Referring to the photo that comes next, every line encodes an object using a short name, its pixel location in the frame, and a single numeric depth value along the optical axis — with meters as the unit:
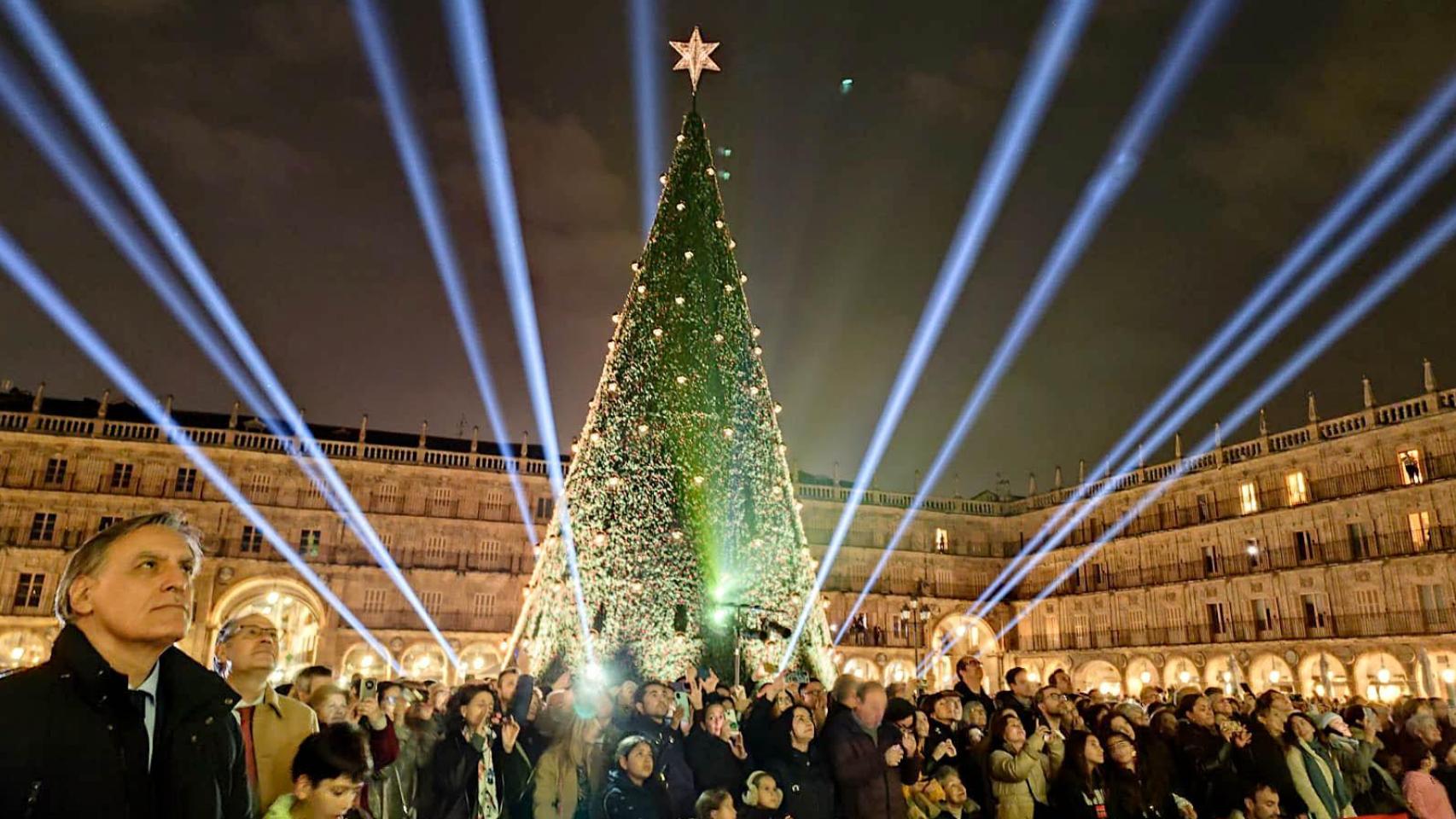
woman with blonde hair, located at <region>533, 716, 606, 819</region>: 5.27
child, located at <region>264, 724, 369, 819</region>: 2.68
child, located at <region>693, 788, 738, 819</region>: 4.42
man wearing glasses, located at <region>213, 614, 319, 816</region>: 2.84
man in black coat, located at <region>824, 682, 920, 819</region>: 5.02
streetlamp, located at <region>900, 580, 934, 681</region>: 20.96
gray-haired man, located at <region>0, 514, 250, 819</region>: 1.71
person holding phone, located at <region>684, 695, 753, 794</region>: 5.50
